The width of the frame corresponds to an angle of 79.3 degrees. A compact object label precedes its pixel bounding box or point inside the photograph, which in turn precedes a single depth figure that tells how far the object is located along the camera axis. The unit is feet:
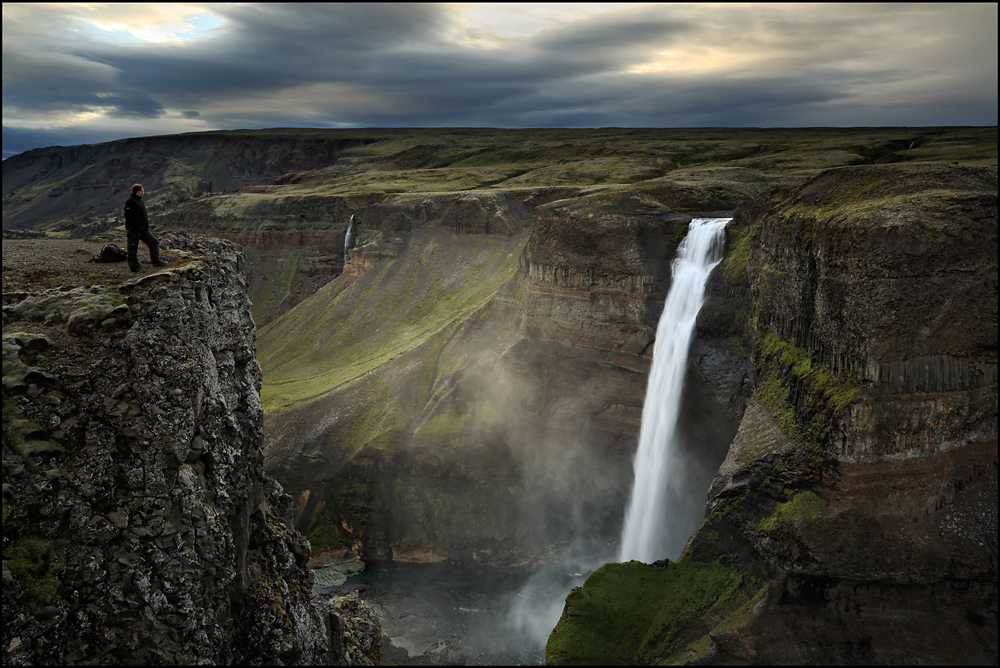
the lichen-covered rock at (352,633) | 83.10
